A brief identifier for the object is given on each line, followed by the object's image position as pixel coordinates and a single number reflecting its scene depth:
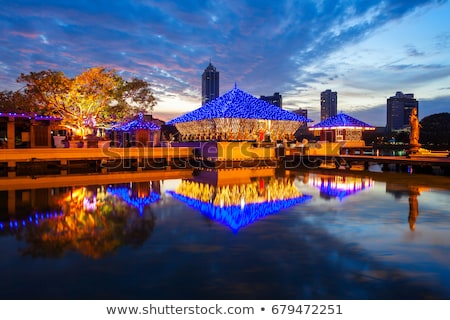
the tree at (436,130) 50.66
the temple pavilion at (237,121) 20.94
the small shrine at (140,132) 30.62
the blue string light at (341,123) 38.22
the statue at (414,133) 24.22
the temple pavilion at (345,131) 37.81
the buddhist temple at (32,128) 23.64
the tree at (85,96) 26.58
